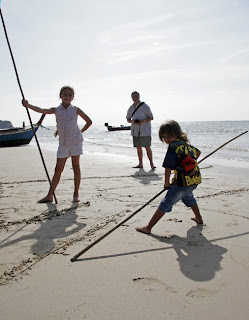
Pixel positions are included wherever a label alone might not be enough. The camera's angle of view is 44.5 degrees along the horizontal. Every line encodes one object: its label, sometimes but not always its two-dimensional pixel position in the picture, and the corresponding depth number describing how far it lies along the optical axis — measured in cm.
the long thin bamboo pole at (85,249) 245
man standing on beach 731
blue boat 1606
